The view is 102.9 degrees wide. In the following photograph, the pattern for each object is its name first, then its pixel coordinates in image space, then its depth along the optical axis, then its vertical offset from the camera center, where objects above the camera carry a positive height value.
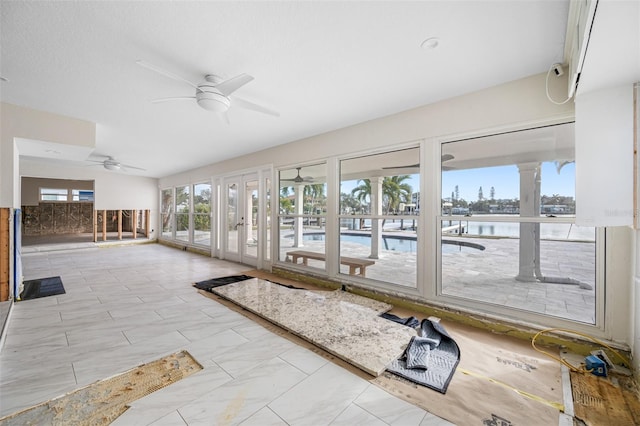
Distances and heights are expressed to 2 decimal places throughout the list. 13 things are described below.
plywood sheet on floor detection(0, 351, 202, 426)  1.52 -1.25
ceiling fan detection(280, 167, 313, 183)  5.02 +0.67
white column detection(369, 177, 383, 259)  4.00 +0.27
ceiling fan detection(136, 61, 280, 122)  2.38 +1.19
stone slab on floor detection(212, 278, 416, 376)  2.22 -1.21
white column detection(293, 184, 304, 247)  5.14 +0.02
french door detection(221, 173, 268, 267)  5.65 -0.17
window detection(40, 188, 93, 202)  11.31 +0.74
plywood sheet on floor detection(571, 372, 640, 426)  1.56 -1.25
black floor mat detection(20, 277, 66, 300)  3.74 -1.24
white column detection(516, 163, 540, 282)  2.65 +0.00
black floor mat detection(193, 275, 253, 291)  4.14 -1.22
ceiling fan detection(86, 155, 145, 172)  6.27 +1.18
